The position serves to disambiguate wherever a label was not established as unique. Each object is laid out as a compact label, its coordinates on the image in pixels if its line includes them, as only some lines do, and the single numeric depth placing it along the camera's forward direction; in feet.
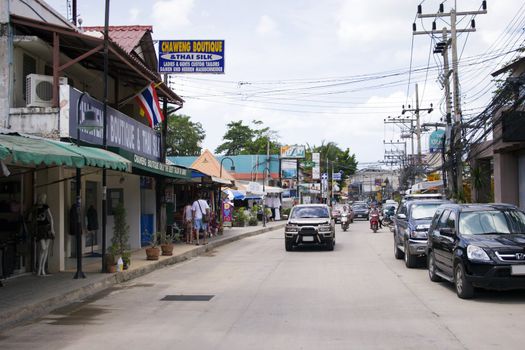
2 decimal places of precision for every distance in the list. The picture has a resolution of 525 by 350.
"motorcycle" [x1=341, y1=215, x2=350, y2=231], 115.75
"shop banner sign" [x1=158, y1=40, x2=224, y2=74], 66.39
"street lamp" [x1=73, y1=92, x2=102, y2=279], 41.11
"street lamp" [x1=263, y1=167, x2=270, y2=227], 129.70
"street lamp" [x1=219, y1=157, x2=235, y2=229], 102.07
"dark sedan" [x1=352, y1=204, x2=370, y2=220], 189.03
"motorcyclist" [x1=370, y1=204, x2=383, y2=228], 112.57
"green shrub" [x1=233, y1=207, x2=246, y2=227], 130.82
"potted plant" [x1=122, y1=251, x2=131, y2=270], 46.87
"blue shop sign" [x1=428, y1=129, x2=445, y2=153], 128.38
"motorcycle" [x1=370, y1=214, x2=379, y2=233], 111.04
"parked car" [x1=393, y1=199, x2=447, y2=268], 49.51
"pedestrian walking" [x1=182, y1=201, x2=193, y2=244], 72.86
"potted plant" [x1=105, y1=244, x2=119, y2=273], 44.47
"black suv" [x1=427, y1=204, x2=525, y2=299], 31.07
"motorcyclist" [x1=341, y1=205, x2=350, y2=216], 118.83
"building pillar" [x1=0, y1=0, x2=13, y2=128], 43.88
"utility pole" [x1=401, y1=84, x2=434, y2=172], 164.78
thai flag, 60.90
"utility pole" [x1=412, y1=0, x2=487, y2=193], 81.66
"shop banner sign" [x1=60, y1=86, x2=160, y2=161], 44.37
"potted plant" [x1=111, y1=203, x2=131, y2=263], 47.14
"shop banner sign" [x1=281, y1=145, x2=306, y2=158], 207.31
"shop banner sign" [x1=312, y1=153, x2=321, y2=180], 252.42
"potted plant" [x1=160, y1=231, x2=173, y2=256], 59.06
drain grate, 35.19
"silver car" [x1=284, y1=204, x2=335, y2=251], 68.33
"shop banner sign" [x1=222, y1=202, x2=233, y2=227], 127.44
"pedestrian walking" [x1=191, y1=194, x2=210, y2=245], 71.92
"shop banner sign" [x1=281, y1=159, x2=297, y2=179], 208.64
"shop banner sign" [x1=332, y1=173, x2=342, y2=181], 296.73
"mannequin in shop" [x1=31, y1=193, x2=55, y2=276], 42.16
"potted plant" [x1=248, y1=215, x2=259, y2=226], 134.42
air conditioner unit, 44.04
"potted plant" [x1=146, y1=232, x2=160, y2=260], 54.49
